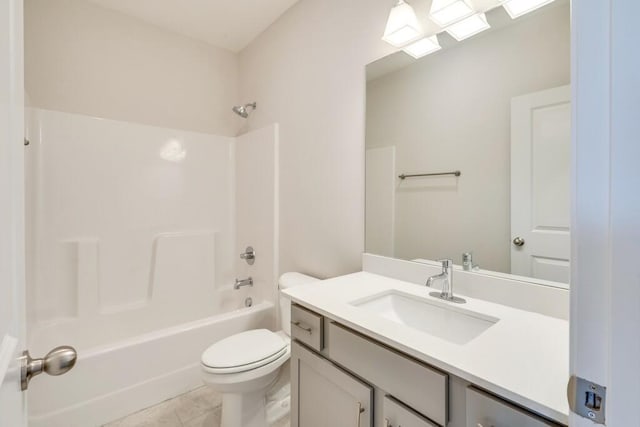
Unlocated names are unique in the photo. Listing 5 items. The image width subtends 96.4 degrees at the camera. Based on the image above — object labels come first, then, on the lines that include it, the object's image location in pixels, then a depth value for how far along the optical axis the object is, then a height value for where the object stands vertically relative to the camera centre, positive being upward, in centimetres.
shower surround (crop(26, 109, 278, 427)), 163 -30
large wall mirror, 100 +27
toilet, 133 -76
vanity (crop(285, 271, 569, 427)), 63 -40
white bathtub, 147 -92
